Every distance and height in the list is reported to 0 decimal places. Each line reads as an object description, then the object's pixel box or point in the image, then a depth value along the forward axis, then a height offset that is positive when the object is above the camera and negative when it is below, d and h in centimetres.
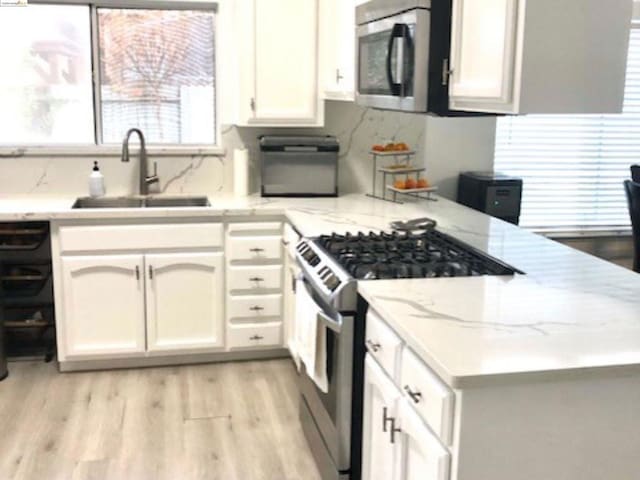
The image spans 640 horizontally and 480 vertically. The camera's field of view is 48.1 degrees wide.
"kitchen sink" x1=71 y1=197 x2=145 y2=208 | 400 -49
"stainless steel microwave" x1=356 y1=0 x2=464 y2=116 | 258 +25
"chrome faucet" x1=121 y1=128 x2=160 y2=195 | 402 -32
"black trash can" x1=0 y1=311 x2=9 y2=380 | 365 -124
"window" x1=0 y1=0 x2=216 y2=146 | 398 +24
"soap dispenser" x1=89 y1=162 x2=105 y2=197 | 396 -39
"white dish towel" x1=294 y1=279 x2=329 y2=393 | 255 -81
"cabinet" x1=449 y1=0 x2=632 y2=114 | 204 +20
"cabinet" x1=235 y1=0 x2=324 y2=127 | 385 +30
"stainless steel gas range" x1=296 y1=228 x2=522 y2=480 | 238 -60
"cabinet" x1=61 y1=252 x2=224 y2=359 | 363 -96
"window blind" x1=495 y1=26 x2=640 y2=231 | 478 -26
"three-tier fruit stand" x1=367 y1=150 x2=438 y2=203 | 395 -31
